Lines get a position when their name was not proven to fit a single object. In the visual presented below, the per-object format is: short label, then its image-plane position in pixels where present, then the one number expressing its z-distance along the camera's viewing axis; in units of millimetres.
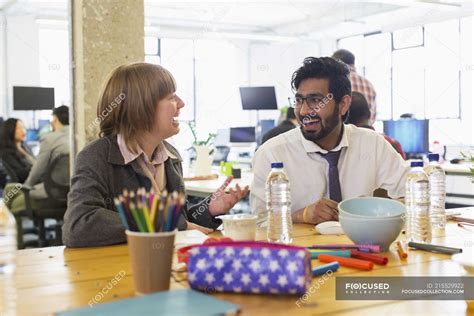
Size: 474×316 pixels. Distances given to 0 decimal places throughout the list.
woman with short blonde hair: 1817
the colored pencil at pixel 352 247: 1461
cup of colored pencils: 1045
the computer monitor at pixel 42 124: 9233
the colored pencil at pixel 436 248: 1464
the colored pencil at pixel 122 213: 1071
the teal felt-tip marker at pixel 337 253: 1378
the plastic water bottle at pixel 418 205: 1635
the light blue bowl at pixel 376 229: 1468
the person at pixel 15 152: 5582
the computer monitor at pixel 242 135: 9070
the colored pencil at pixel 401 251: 1422
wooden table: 1027
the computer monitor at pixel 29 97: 6082
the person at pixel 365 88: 4664
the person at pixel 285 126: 4621
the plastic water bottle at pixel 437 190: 1917
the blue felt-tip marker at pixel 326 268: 1232
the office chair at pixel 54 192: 4535
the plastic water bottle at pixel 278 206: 1692
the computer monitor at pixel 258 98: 7824
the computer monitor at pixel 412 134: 6637
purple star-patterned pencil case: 1039
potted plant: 4602
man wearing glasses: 2297
